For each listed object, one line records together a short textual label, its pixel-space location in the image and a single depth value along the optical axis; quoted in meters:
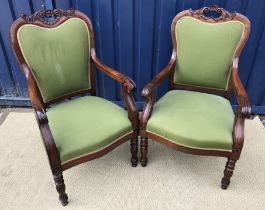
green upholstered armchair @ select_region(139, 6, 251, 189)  1.42
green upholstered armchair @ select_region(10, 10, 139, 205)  1.37
